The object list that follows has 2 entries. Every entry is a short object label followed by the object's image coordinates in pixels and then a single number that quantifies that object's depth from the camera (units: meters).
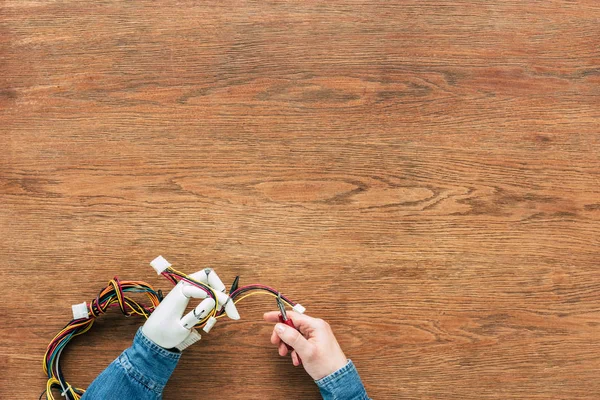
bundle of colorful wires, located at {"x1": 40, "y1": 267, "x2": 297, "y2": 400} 0.93
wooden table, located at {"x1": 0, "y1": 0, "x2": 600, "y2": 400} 0.98
